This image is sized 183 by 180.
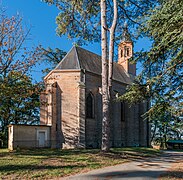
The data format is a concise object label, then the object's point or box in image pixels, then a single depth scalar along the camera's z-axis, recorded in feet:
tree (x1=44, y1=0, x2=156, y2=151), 53.87
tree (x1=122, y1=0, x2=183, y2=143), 28.94
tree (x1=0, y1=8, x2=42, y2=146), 49.06
